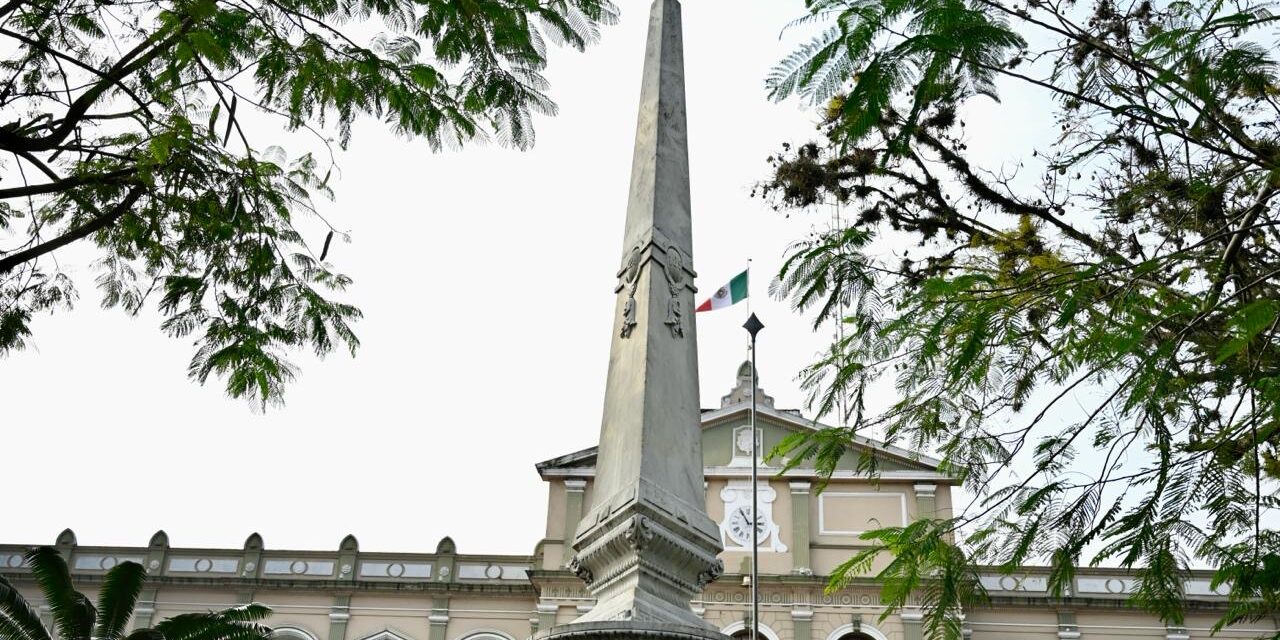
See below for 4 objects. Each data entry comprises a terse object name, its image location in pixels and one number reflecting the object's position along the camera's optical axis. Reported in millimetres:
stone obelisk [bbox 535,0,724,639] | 4148
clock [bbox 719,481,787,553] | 21219
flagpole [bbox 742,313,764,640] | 15086
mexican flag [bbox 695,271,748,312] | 16500
